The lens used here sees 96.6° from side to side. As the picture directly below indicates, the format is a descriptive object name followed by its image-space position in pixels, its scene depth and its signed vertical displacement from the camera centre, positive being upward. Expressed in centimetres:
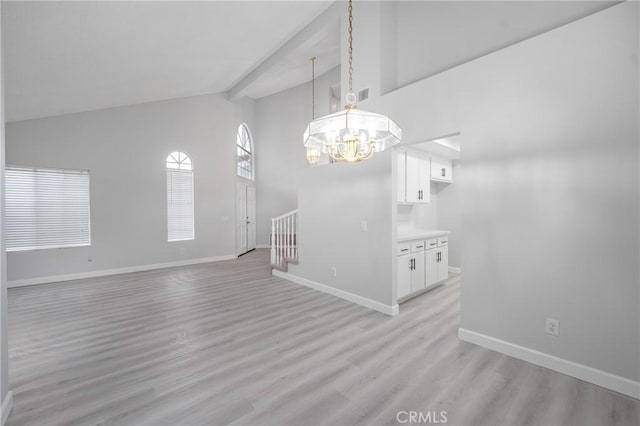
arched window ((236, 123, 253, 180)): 866 +191
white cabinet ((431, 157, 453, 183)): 487 +73
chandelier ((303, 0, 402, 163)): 215 +64
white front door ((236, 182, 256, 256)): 832 -16
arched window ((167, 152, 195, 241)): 671 +39
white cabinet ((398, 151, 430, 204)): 404 +50
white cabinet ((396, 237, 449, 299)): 387 -80
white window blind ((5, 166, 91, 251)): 496 +13
